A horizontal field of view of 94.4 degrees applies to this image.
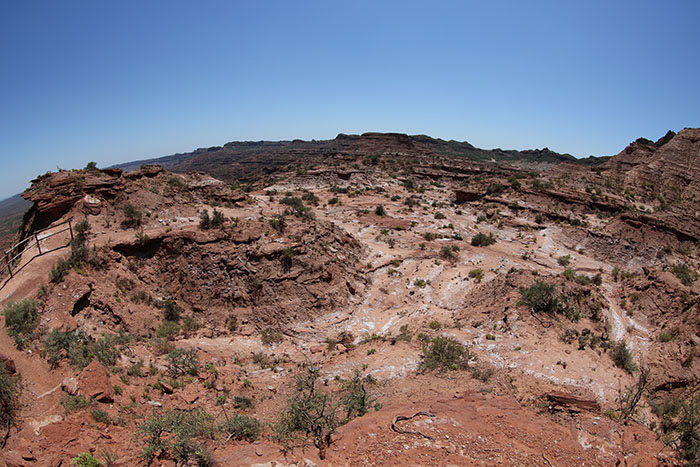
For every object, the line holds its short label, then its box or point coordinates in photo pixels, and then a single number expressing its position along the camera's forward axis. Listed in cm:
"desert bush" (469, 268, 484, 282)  1532
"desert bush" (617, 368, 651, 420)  685
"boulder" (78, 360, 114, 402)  607
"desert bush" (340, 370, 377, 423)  670
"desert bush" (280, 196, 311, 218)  1769
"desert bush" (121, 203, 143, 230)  1378
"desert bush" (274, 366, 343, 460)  562
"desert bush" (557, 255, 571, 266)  1950
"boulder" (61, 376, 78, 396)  594
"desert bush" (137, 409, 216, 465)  492
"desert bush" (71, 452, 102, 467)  446
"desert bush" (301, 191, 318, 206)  3302
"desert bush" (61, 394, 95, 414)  553
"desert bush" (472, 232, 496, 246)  2222
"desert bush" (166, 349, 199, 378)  809
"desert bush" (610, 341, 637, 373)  877
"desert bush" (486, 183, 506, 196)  3219
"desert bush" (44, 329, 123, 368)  689
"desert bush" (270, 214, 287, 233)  1507
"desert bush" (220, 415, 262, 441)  574
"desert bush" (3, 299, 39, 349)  714
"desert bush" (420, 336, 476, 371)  861
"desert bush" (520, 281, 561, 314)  1084
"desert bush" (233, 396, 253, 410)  730
